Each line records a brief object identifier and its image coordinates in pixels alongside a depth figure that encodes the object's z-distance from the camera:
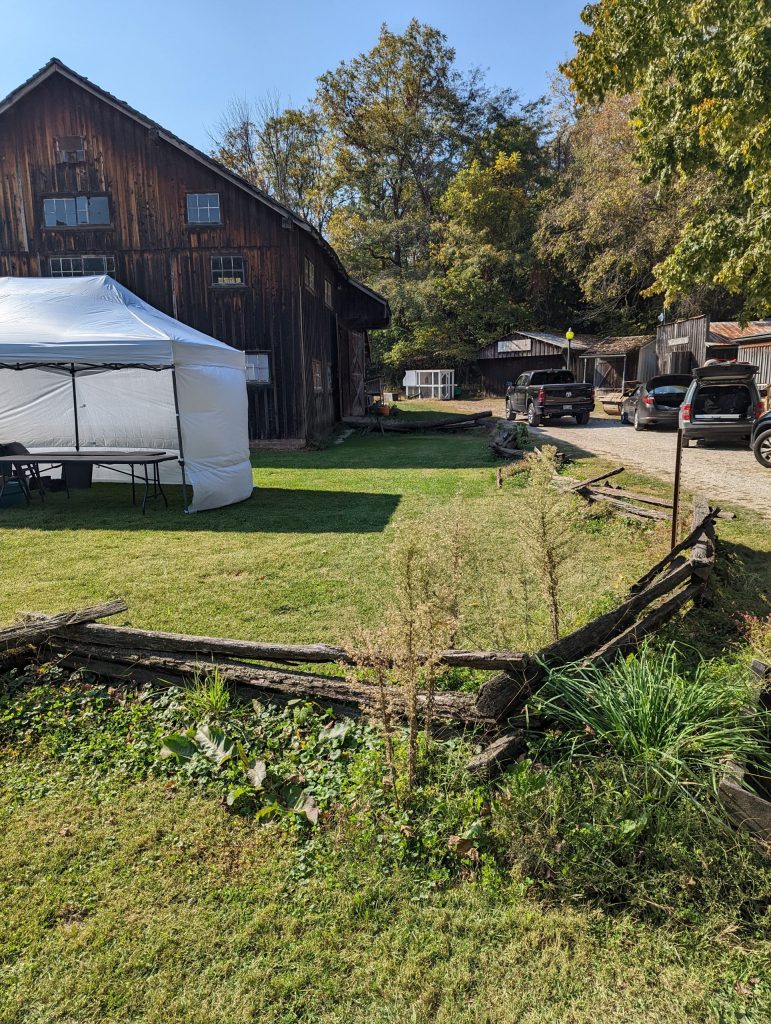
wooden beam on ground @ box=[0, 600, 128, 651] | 3.99
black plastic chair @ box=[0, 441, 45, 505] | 10.09
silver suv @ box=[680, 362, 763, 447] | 14.23
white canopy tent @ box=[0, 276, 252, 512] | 8.98
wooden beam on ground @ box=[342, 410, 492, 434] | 22.67
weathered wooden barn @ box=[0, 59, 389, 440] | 16.52
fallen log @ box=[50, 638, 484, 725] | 3.34
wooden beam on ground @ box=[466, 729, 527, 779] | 3.02
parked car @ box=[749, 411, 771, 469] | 11.98
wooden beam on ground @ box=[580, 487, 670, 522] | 7.78
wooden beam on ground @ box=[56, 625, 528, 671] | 3.23
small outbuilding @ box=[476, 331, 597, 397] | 36.50
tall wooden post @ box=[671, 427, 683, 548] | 5.86
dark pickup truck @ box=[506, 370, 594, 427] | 22.30
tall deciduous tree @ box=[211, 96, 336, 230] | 44.25
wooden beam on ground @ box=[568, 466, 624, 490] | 9.30
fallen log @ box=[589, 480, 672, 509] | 8.15
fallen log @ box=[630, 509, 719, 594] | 4.53
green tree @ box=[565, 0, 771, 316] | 9.28
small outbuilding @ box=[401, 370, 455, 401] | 40.97
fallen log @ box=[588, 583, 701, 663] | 3.60
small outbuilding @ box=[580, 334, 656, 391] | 33.25
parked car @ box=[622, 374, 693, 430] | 18.70
